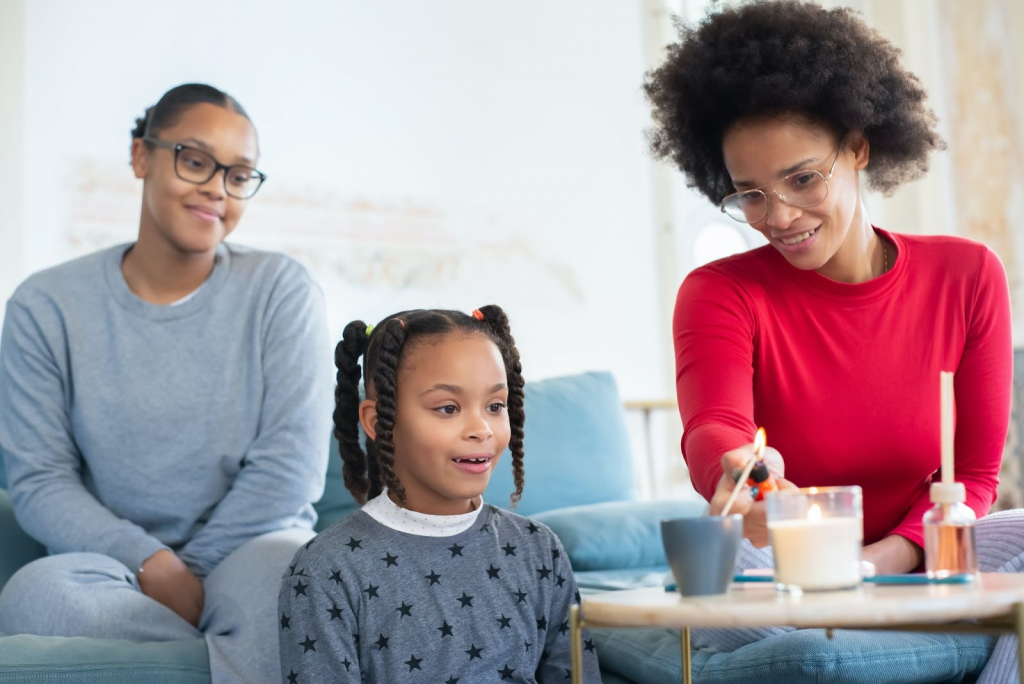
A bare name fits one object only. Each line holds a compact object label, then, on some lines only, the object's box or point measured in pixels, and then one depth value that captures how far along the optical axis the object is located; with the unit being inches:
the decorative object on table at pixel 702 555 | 36.9
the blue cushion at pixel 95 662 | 60.7
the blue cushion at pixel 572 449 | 105.8
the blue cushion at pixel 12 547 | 81.4
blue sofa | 61.7
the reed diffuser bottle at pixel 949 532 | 39.6
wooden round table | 32.3
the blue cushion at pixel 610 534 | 95.7
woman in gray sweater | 76.1
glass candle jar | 36.1
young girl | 53.8
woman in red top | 62.1
